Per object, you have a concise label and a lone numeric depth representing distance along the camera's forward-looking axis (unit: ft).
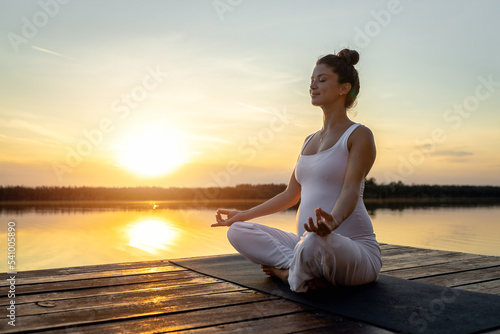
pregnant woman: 6.61
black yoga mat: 5.34
